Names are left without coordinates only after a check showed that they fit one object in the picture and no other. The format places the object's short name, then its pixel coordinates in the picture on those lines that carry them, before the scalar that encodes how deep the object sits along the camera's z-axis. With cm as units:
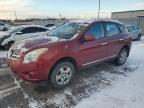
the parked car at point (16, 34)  541
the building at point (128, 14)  1999
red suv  234
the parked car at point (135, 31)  836
